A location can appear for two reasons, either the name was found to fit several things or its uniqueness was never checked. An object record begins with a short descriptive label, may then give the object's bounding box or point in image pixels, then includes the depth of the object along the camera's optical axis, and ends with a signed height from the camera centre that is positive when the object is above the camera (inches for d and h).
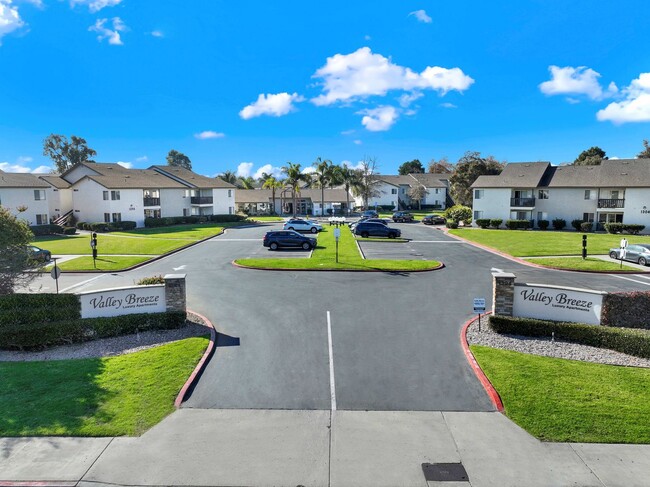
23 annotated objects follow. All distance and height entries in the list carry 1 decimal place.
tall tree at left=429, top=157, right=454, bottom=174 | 4618.6 +421.8
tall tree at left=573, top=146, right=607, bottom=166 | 3435.0 +416.8
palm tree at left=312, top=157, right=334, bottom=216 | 3287.4 +251.3
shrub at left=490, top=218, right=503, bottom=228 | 2116.1 -82.2
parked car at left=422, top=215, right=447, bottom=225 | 2319.1 -77.1
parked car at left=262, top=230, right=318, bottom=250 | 1312.7 -105.8
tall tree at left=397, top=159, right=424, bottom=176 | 5295.3 +485.0
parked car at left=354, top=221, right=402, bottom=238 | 1662.2 -94.3
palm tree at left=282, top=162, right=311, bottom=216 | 3051.2 +212.5
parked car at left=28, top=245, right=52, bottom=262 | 1072.2 -119.0
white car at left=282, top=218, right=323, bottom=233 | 1879.9 -88.1
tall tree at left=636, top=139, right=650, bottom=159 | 3182.6 +395.7
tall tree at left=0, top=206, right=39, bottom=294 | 604.1 -62.9
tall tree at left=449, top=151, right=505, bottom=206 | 2802.7 +222.9
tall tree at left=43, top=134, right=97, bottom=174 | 3838.6 +507.0
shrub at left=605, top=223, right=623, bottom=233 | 1782.7 -93.8
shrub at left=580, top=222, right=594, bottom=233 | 1899.6 -97.9
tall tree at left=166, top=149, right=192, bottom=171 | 6166.3 +701.5
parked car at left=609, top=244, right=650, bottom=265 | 1081.9 -125.5
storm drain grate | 286.7 -182.8
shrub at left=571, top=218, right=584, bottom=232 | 1951.3 -85.6
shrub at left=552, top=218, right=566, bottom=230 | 2009.1 -88.8
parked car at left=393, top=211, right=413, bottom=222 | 2501.0 -65.6
